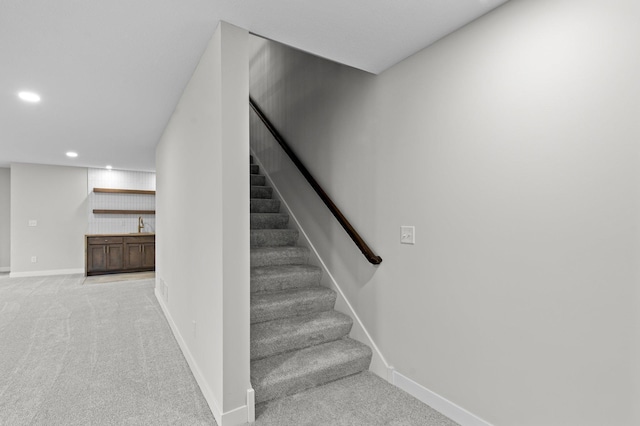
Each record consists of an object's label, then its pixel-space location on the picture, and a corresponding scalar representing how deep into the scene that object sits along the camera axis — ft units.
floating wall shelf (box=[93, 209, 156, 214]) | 22.75
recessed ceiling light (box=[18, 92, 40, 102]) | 9.01
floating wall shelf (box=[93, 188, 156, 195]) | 22.77
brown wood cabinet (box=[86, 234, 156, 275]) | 20.86
